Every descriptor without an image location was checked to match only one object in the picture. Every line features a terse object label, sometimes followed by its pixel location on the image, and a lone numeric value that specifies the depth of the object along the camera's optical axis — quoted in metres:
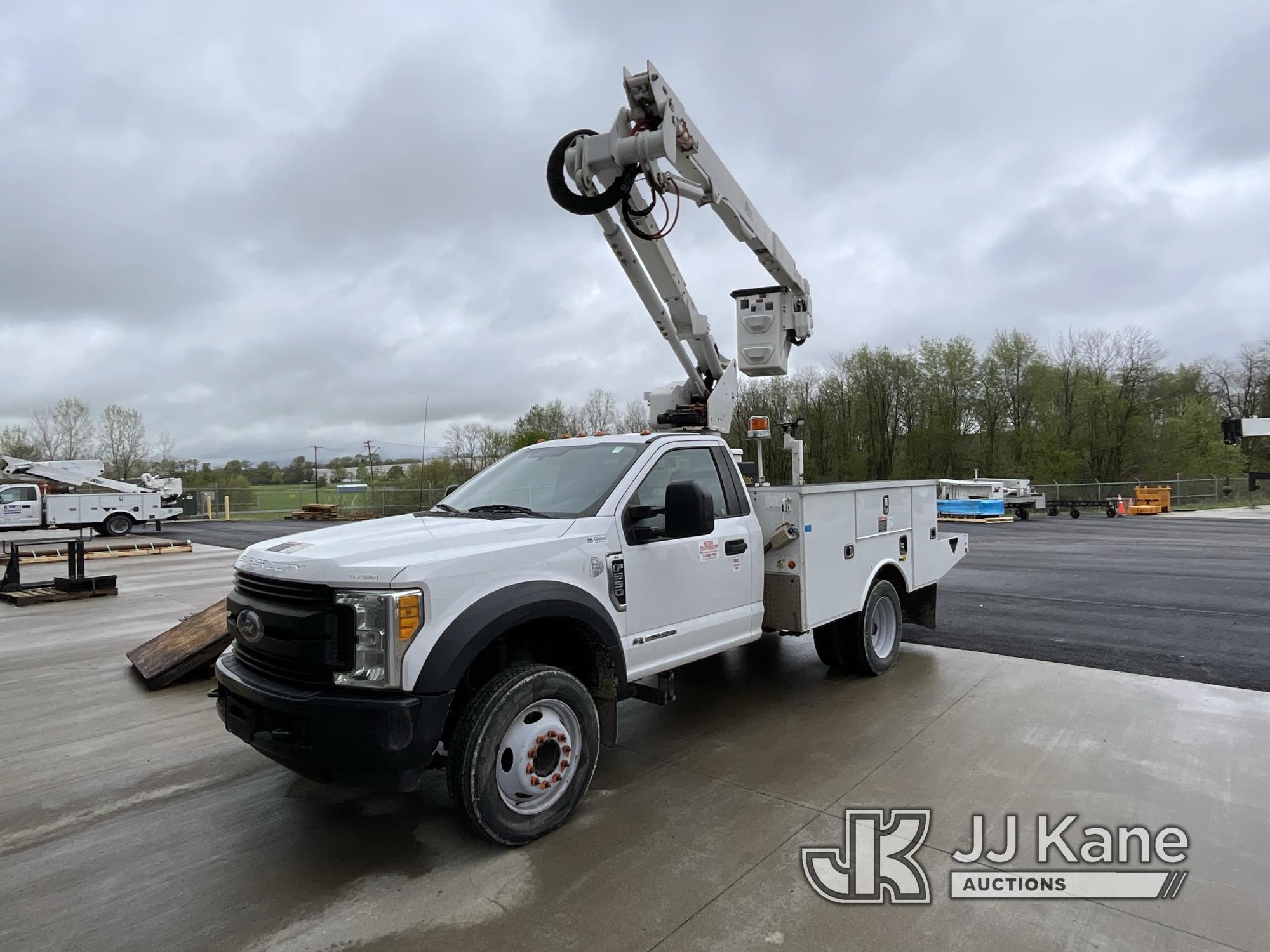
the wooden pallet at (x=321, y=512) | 32.16
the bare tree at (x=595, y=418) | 35.69
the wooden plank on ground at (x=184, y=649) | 6.27
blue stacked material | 26.62
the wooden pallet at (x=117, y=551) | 16.96
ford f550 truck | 3.09
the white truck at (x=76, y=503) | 24.83
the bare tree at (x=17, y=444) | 49.19
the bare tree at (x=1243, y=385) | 46.91
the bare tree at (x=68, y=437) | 50.38
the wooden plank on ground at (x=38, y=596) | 10.88
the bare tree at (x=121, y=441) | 51.69
